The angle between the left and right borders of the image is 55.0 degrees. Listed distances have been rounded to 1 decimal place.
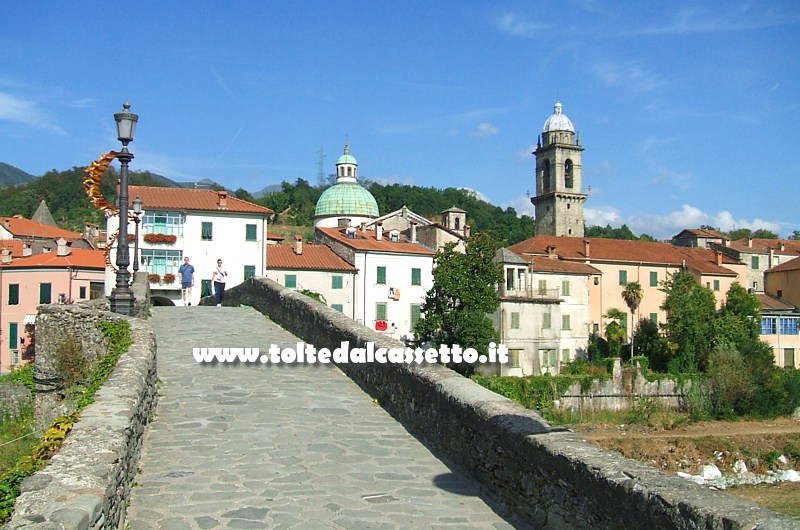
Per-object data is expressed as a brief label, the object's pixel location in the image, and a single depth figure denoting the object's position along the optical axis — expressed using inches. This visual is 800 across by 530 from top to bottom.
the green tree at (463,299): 1876.2
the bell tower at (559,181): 3786.9
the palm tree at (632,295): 2623.0
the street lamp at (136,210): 975.6
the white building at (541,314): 2159.2
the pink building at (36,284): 1977.1
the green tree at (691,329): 2160.4
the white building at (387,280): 2210.9
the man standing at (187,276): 956.0
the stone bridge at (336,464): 201.3
